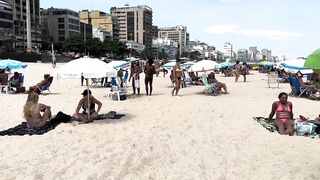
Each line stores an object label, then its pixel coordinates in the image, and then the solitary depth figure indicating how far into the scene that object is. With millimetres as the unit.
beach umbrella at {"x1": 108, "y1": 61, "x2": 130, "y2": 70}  12199
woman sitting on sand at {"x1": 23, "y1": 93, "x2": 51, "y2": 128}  5889
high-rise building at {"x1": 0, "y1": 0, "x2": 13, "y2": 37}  64844
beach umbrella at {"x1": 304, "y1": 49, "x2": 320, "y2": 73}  3686
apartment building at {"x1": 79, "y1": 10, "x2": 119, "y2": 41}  112924
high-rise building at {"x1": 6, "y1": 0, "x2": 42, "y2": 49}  71456
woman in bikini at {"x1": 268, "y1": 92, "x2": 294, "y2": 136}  5566
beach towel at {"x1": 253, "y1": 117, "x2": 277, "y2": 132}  5761
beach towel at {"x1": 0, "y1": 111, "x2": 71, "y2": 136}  5573
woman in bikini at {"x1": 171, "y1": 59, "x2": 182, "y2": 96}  10355
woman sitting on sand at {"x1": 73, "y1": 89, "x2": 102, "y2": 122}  6419
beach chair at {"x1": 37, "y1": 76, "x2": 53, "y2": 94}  10379
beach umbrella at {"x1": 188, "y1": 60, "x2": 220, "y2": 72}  11084
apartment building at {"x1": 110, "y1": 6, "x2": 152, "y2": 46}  127449
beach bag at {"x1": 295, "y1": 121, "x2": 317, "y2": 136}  5394
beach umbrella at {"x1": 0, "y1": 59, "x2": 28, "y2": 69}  10929
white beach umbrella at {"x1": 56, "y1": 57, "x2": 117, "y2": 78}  5983
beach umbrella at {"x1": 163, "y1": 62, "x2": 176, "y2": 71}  18543
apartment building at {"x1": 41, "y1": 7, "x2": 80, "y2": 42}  90292
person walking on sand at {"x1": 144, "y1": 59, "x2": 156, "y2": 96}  10256
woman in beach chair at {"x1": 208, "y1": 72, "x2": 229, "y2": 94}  11038
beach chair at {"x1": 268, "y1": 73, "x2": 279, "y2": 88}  14174
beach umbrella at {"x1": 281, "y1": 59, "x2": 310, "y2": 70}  12111
